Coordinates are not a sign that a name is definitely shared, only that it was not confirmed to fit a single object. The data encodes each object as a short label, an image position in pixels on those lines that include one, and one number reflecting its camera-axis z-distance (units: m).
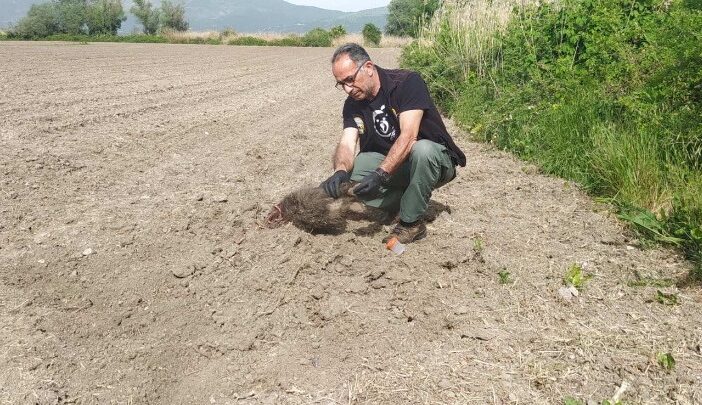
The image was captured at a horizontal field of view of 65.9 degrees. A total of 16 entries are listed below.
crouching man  3.08
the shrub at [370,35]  41.59
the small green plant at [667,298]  2.81
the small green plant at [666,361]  2.33
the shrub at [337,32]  42.47
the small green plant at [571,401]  2.13
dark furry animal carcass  3.35
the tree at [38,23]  41.44
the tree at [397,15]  57.03
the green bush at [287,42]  38.81
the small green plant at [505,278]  3.02
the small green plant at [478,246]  3.33
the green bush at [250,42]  38.28
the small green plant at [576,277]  2.99
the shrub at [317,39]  39.91
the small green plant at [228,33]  41.59
